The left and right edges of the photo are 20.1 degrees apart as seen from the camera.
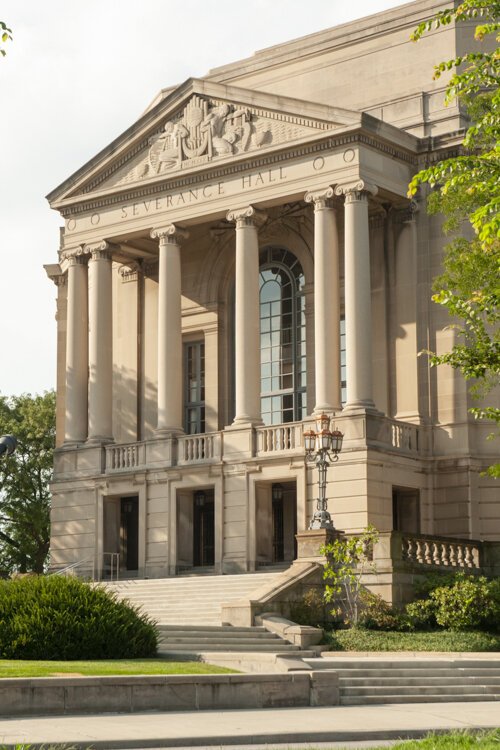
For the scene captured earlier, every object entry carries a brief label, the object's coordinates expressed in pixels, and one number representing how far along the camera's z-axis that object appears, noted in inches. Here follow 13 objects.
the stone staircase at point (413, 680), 1042.1
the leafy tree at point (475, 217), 944.3
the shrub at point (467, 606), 1449.3
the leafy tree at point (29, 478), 2603.3
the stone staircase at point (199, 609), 1268.5
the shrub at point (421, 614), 1457.9
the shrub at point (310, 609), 1434.5
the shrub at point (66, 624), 1053.2
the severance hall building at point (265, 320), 1788.9
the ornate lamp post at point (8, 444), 1223.5
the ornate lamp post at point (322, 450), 1539.1
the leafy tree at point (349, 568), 1448.1
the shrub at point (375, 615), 1437.0
